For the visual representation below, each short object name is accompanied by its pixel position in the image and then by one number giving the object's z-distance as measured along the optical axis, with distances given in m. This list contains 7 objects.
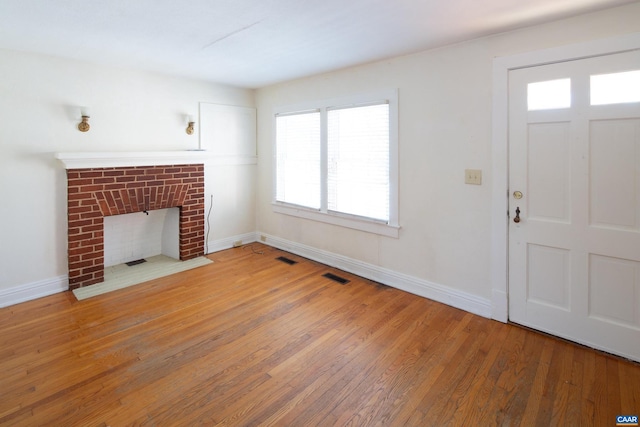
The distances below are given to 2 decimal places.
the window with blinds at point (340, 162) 3.54
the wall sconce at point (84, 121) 3.46
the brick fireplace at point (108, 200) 3.53
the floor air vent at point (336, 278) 3.77
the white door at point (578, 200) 2.26
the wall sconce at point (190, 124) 4.36
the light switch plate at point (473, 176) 2.89
